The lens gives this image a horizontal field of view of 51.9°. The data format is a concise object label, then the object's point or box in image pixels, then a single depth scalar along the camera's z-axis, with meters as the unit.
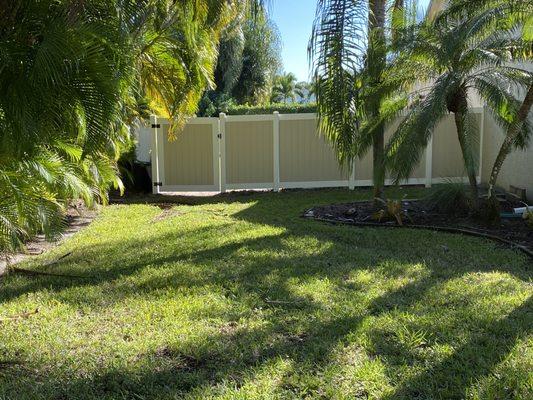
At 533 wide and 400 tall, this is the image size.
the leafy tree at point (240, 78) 26.61
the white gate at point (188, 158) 13.44
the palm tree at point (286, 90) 47.69
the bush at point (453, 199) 9.08
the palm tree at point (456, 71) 7.82
